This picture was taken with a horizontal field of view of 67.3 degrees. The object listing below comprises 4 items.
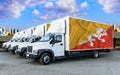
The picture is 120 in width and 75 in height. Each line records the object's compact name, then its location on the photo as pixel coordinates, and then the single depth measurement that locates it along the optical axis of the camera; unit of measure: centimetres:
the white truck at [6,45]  1029
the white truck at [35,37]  766
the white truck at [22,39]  904
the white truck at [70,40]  601
